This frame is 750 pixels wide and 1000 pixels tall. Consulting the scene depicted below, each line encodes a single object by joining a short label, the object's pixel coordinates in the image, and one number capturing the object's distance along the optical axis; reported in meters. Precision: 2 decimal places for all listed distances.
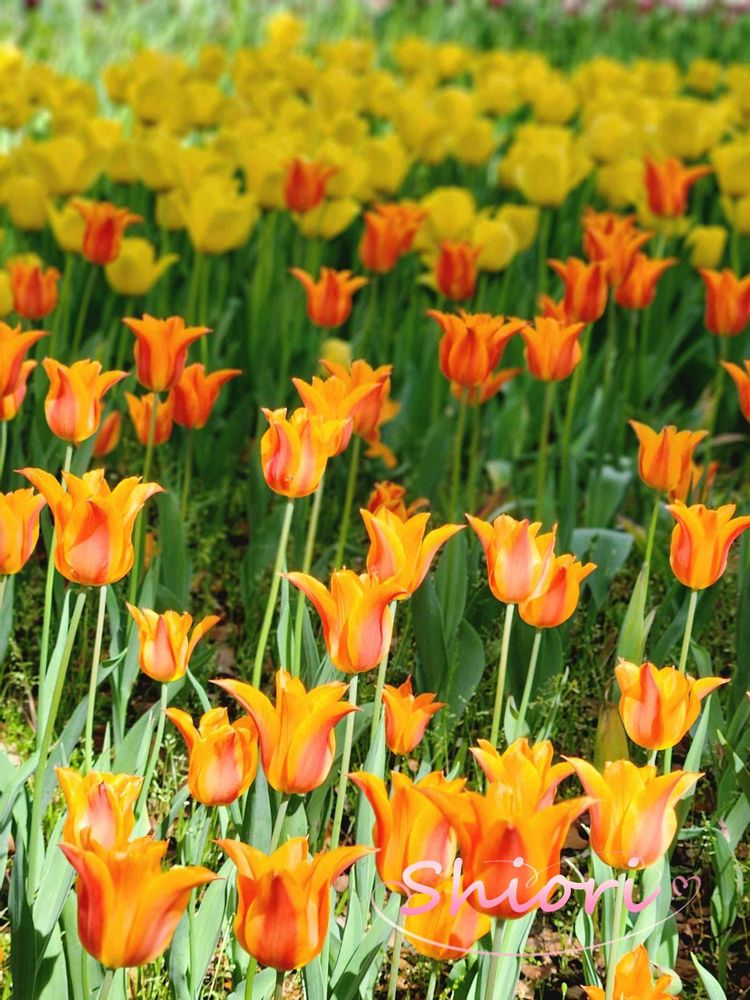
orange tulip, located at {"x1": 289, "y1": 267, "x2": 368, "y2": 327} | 5.07
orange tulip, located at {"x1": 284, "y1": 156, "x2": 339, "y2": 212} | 6.29
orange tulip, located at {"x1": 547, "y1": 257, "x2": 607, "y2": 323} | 4.83
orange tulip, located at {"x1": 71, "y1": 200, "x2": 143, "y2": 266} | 5.48
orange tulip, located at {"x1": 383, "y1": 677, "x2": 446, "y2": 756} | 2.98
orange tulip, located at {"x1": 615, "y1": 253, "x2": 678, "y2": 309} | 5.34
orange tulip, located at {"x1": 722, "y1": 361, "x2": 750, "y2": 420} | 3.95
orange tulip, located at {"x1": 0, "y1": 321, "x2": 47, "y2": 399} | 3.80
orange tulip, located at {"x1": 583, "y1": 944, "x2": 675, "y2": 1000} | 2.68
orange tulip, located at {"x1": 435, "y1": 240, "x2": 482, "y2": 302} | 5.53
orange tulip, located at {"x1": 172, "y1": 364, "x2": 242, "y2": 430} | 4.28
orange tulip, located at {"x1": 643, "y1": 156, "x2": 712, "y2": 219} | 6.50
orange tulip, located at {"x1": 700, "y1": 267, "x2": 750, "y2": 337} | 5.08
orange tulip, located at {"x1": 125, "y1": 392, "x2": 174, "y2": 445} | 4.54
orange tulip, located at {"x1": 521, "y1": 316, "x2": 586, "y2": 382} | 4.23
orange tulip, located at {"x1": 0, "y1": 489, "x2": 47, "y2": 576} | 3.06
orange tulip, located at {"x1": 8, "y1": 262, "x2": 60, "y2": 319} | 5.07
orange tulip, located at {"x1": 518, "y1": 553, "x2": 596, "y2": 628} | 3.17
